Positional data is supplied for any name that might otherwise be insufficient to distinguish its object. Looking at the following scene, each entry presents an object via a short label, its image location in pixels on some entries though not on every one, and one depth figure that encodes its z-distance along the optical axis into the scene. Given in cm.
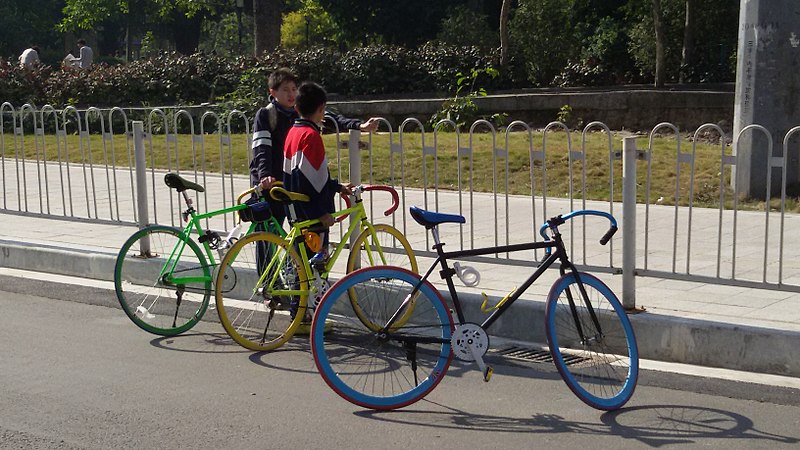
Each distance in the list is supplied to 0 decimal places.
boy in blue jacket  758
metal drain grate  688
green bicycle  758
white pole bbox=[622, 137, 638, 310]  686
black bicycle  580
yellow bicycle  699
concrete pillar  1134
